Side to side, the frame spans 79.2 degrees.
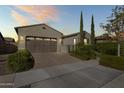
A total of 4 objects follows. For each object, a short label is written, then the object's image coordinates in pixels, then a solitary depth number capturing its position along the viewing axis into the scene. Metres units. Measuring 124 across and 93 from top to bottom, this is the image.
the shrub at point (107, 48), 4.87
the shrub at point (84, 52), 5.09
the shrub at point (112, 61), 4.23
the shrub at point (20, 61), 3.76
